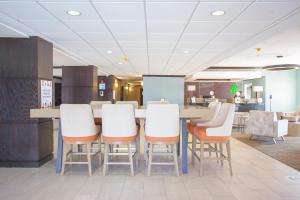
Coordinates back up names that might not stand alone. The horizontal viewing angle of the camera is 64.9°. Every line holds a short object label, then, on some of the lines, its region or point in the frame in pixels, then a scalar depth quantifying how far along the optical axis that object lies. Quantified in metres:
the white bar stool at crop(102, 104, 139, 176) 3.61
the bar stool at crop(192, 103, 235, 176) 3.75
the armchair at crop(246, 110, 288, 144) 6.71
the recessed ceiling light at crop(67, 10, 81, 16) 3.18
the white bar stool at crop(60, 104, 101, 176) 3.65
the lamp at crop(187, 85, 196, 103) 18.43
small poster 4.48
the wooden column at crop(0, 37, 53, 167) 4.27
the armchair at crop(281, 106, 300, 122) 8.46
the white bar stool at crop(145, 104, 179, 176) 3.56
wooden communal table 3.70
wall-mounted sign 12.51
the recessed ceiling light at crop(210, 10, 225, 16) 3.15
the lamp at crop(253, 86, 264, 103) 13.59
